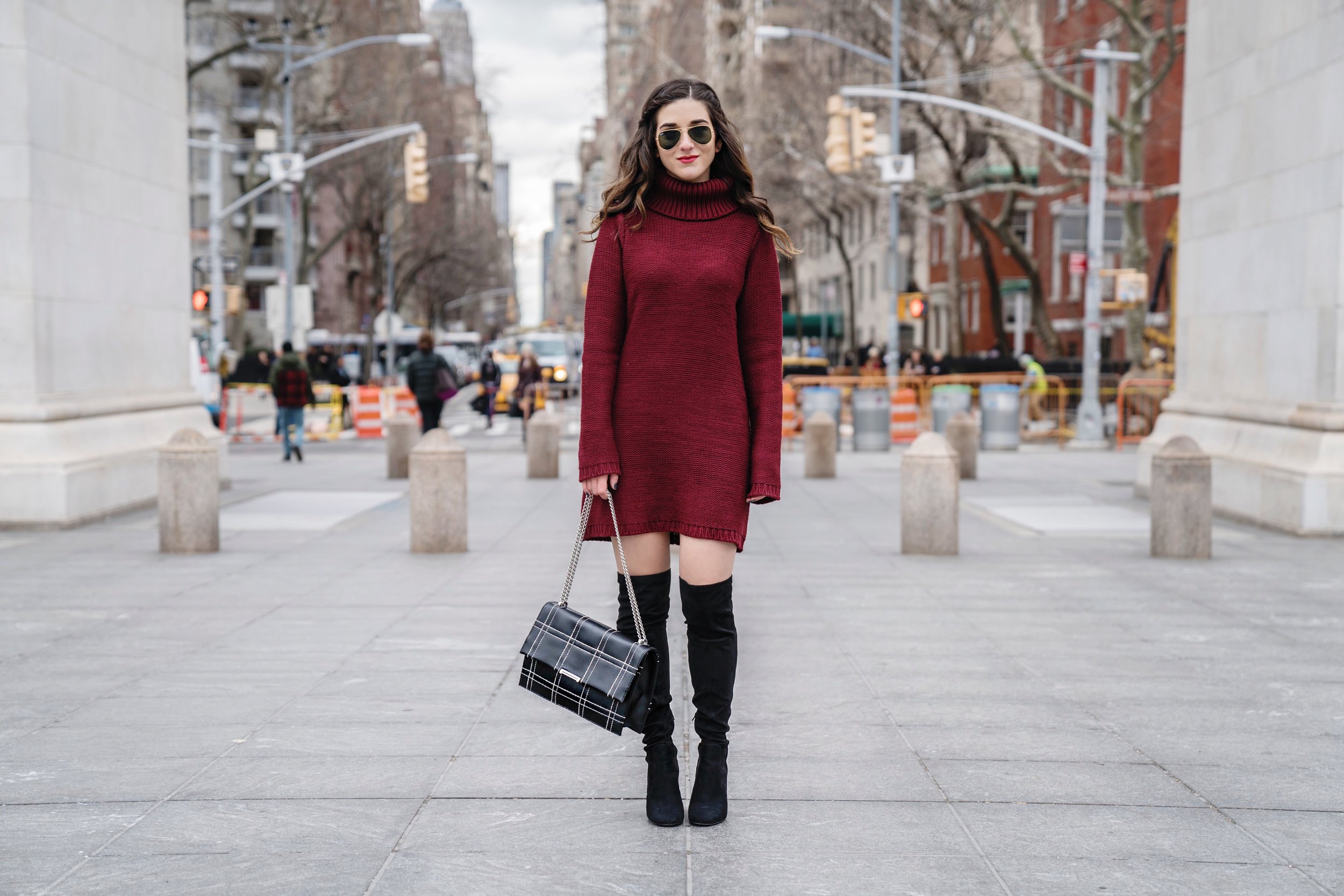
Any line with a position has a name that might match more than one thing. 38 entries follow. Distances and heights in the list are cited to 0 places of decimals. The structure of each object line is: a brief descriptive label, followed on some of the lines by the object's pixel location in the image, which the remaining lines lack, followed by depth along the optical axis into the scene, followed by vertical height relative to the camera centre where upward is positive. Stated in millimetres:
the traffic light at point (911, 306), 32031 +838
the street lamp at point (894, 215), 31031 +2955
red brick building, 34688 +4545
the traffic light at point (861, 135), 26656 +3775
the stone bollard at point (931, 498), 10766 -1120
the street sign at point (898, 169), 29906 +3555
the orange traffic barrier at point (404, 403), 31453 -1387
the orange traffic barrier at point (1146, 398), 25000 -891
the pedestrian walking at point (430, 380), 19578 -544
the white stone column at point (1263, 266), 11695 +724
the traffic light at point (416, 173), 29812 +3375
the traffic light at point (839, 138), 25750 +3597
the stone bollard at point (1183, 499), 10383 -1083
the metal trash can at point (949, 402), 24859 -977
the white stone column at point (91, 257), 11898 +712
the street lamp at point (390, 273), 51094 +2687
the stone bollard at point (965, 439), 17922 -1155
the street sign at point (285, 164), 30641 +3672
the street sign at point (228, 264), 31312 +1600
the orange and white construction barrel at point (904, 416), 27172 -1333
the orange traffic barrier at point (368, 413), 29156 -1485
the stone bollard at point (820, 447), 18625 -1314
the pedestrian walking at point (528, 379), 24875 -672
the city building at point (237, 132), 65438 +9809
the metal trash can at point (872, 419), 24312 -1242
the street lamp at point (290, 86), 29812 +5830
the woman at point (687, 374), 4180 -90
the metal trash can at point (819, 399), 25375 -978
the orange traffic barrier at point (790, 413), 27300 -1332
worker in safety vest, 28641 -824
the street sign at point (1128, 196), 22828 +2338
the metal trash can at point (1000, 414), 24453 -1142
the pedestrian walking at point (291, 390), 21562 -767
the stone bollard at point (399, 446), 18141 -1312
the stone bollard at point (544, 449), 18422 -1356
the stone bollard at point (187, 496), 10633 -1144
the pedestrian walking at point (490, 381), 31312 -875
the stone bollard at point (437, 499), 10812 -1173
